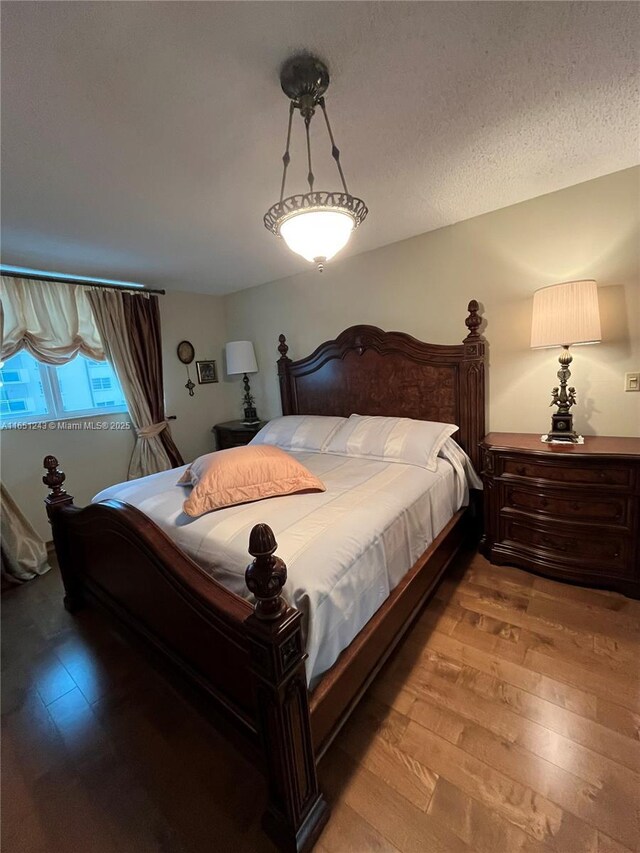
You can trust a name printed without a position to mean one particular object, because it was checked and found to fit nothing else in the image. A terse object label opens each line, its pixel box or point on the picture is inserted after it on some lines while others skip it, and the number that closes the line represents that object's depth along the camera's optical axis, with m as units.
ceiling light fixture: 1.13
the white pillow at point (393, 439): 2.22
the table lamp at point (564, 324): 1.85
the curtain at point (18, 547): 2.47
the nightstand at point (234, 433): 3.58
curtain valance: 2.53
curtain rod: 2.58
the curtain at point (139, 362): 3.04
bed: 0.91
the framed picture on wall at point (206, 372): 3.87
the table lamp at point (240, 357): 3.66
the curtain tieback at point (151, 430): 3.26
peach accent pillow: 1.59
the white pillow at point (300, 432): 2.74
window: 2.70
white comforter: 1.13
